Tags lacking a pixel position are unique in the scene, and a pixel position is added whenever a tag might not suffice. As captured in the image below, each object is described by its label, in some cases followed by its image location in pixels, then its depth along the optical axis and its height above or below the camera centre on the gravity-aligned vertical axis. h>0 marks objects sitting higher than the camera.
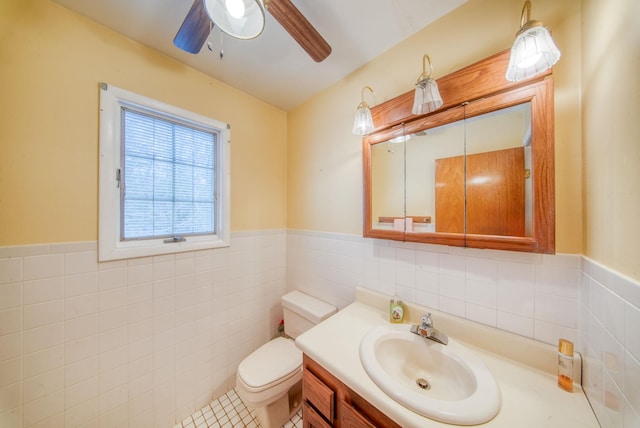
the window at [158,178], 1.07 +0.23
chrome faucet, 0.90 -0.53
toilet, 1.17 -0.95
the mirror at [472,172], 0.72 +0.19
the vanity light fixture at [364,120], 1.13 +0.52
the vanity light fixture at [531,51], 0.63 +0.52
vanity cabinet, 0.72 -0.73
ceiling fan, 0.76 +0.77
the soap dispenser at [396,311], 1.07 -0.51
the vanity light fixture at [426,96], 0.89 +0.52
